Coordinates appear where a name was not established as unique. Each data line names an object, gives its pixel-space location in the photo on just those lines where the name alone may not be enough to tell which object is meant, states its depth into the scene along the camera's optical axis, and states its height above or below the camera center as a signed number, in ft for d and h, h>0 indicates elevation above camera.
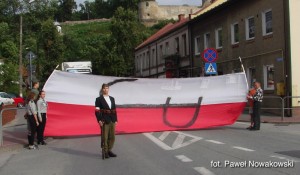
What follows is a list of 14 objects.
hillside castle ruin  388.98 +59.82
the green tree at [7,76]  168.86 +3.96
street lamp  154.77 +1.91
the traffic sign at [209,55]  75.41 +4.35
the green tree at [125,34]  203.21 +21.51
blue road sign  75.03 +2.31
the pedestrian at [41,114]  48.34 -2.74
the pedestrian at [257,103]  56.85 -2.52
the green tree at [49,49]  191.21 +14.99
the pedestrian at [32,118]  46.94 -3.06
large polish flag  53.98 -2.07
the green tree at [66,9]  505.66 +81.03
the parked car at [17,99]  142.41 -3.62
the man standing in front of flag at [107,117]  37.60 -2.50
